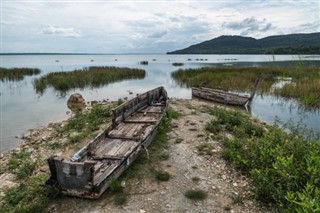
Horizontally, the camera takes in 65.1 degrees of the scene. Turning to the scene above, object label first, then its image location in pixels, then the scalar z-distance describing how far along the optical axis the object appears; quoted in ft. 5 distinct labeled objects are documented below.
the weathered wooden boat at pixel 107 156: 16.34
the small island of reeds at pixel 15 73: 99.14
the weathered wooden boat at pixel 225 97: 53.21
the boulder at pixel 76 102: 54.49
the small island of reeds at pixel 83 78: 78.18
